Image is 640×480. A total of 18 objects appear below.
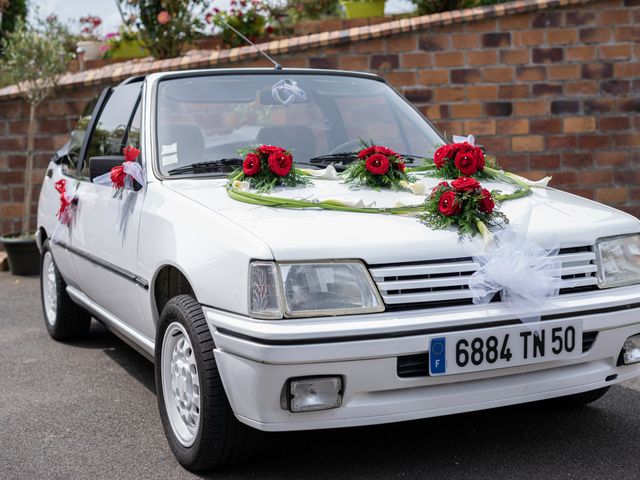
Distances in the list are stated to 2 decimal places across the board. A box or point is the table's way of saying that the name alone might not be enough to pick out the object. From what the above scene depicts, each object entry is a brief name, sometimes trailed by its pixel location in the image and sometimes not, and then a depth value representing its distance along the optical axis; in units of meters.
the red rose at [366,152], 4.11
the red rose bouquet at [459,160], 4.20
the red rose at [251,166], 3.91
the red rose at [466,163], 4.20
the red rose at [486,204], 3.45
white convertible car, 3.10
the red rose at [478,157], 4.24
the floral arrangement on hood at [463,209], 3.39
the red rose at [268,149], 3.99
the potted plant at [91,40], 13.09
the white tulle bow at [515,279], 3.23
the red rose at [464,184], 3.53
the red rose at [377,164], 3.99
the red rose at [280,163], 3.91
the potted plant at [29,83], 8.80
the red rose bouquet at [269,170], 3.90
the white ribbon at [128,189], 4.23
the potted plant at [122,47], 12.66
